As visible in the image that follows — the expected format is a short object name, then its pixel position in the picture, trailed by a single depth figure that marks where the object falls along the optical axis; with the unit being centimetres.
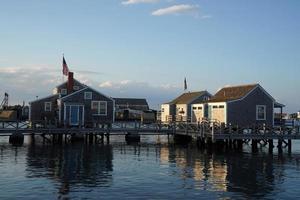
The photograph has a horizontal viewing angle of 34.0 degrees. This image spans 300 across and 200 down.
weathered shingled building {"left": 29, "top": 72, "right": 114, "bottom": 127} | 5559
